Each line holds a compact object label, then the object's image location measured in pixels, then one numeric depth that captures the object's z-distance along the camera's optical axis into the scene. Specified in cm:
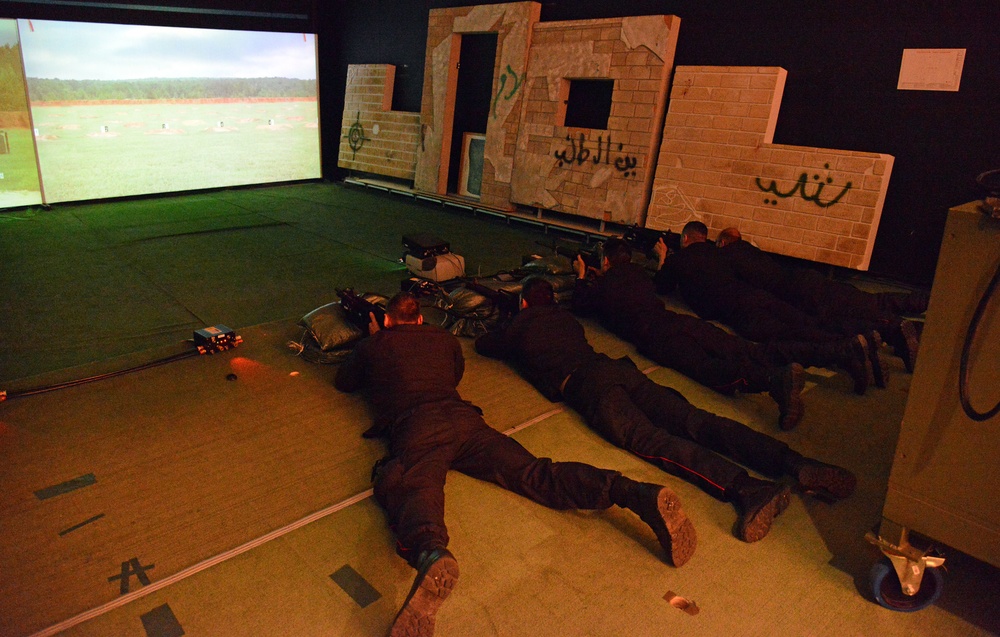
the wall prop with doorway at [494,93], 942
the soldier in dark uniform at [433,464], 241
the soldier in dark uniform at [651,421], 307
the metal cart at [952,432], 213
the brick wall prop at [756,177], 682
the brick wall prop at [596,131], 808
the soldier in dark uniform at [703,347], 393
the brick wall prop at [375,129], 1133
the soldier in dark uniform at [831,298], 471
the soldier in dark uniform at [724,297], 490
